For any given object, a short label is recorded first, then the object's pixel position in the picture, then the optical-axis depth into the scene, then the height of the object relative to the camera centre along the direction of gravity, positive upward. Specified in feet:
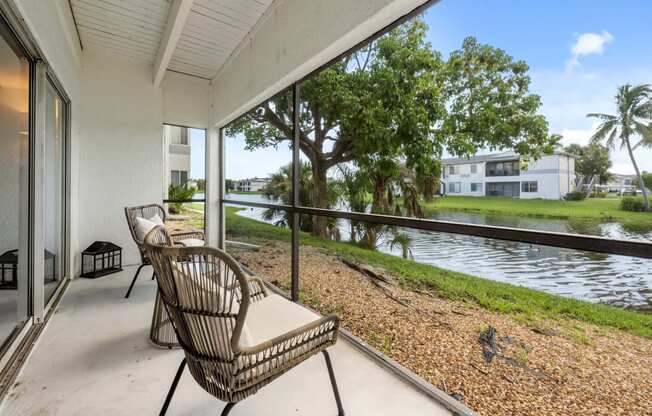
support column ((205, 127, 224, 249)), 16.25 +0.82
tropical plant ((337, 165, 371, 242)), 9.75 +0.45
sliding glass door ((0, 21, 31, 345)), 5.88 +0.32
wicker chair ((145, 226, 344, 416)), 3.32 -1.36
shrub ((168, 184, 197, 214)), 15.76 +0.44
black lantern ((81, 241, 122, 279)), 12.00 -2.24
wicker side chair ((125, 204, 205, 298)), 9.31 -0.60
